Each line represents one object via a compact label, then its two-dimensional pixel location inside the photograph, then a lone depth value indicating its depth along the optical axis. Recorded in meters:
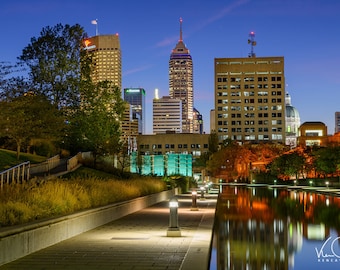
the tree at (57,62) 46.31
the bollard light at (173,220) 14.06
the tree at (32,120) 29.98
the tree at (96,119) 47.19
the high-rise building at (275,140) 199.88
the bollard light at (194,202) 24.83
